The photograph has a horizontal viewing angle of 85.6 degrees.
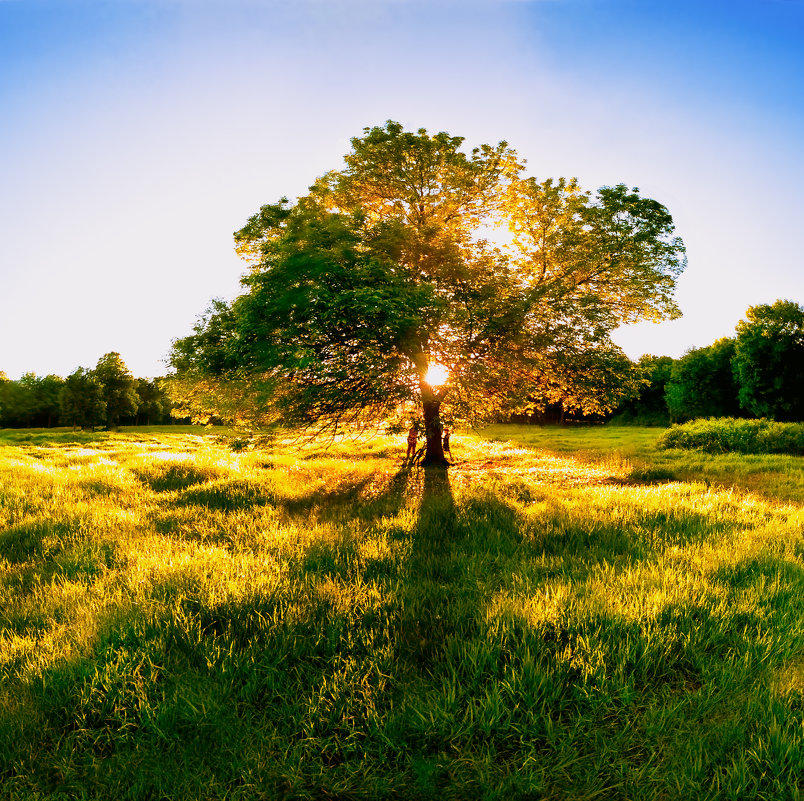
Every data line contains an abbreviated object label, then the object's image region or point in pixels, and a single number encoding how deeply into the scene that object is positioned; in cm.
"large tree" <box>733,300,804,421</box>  4316
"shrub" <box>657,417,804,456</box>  1889
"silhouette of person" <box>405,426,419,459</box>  1577
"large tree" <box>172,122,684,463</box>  1012
